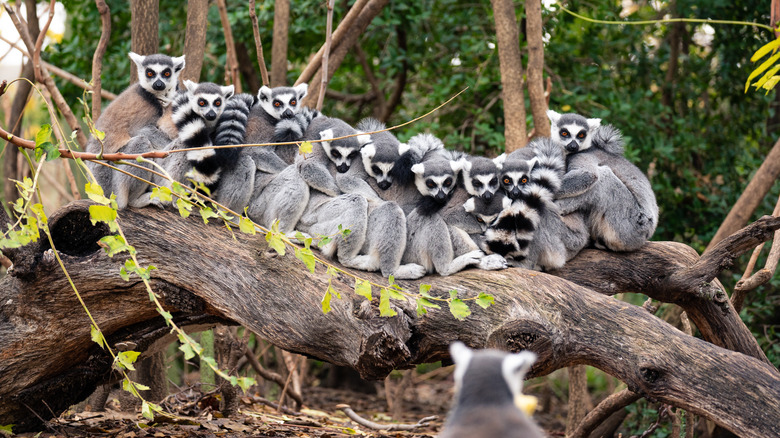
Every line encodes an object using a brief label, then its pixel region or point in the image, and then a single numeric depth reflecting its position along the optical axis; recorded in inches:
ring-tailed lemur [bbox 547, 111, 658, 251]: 375.6
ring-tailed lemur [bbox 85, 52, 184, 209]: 339.6
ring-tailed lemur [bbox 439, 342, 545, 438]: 150.6
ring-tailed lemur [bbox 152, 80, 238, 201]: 334.6
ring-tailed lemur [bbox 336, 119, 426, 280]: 344.5
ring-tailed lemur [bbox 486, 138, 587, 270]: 349.4
